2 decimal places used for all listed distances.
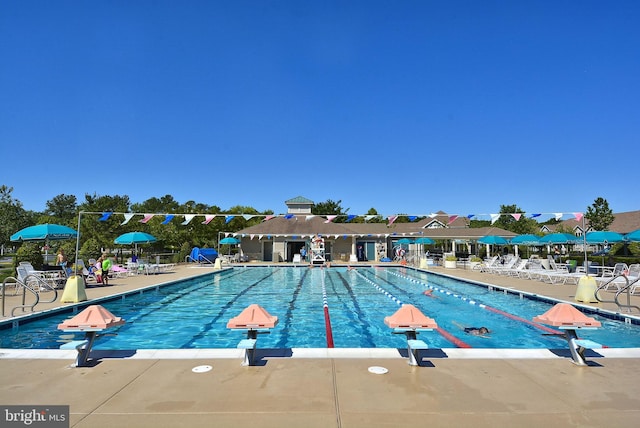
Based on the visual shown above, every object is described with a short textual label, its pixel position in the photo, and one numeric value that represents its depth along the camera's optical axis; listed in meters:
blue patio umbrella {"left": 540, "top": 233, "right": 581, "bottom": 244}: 19.17
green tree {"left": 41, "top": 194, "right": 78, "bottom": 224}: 80.34
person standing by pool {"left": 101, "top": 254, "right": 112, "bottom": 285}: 14.64
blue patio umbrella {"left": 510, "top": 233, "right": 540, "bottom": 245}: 21.89
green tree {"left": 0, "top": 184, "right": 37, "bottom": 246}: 37.56
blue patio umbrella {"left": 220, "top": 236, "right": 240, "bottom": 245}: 30.28
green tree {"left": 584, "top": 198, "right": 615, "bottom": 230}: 36.28
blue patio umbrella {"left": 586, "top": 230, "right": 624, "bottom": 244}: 16.36
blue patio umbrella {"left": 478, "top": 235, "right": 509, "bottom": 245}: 23.05
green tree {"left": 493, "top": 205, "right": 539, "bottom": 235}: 49.50
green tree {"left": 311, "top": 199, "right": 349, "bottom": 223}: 56.57
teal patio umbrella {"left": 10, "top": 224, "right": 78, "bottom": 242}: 12.84
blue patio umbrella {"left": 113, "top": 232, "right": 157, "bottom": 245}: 18.75
